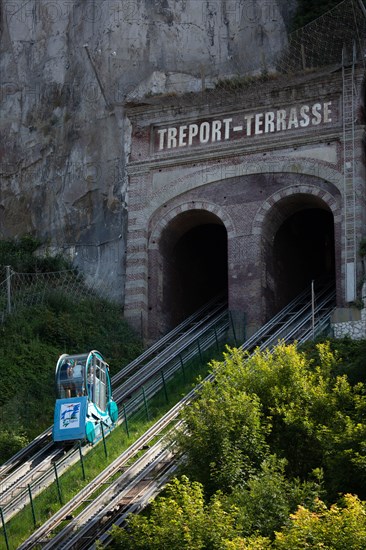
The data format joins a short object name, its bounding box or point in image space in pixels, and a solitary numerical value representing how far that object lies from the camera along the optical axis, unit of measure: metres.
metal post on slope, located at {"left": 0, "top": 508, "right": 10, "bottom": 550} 34.24
